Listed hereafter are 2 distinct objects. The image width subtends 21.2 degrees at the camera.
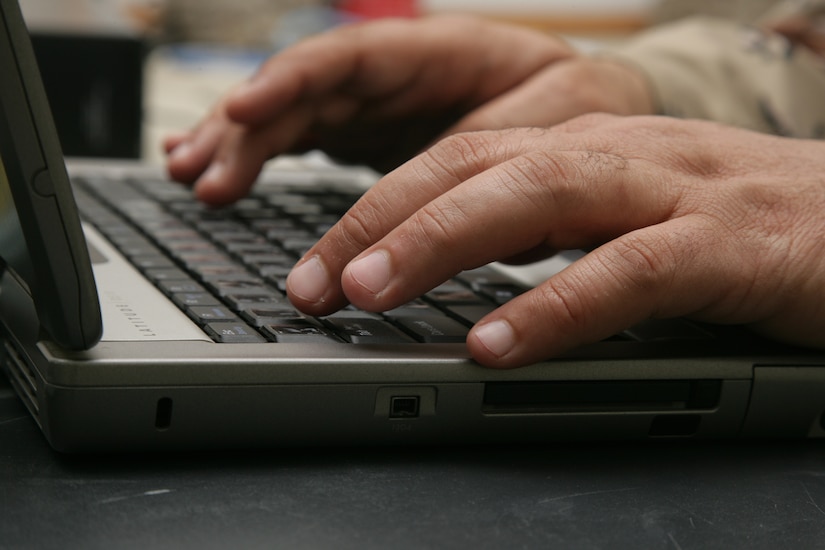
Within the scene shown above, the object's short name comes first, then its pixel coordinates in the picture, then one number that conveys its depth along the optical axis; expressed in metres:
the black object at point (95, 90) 0.92
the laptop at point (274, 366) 0.42
